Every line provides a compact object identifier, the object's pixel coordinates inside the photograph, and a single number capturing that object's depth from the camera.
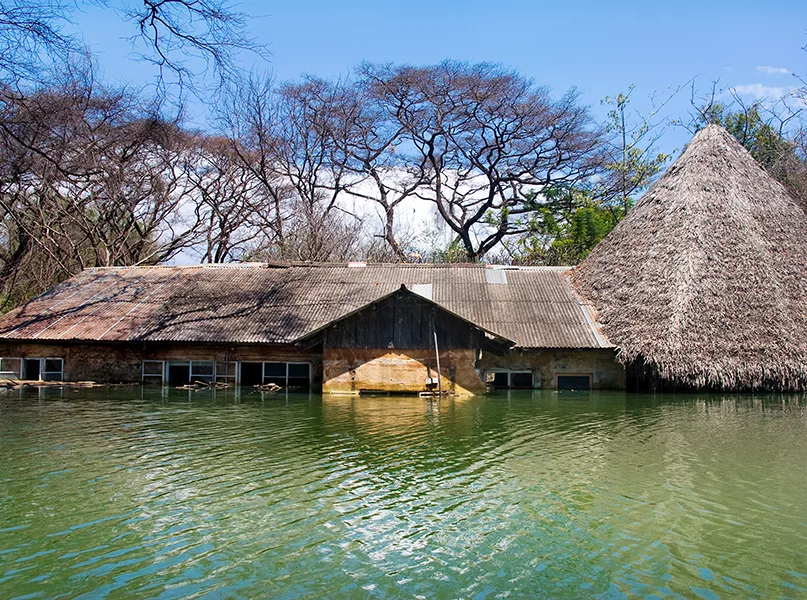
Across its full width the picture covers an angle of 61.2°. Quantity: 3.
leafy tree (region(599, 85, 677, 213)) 35.19
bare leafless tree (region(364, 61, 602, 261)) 31.94
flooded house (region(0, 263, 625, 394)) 21.03
